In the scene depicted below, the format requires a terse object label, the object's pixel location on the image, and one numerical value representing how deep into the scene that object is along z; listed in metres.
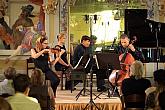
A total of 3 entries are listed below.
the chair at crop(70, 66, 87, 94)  8.41
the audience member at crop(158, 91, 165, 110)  4.06
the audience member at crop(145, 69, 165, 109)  4.43
